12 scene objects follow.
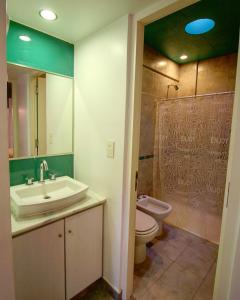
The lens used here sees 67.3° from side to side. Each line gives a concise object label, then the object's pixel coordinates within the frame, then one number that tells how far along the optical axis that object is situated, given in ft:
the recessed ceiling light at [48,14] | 4.20
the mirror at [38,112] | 4.99
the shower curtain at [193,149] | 6.91
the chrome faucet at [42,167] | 5.27
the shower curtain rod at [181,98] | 6.64
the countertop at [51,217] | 3.69
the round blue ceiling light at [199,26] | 5.41
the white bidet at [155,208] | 7.10
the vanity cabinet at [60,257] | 3.83
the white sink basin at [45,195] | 3.97
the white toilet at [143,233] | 5.79
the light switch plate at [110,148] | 4.76
